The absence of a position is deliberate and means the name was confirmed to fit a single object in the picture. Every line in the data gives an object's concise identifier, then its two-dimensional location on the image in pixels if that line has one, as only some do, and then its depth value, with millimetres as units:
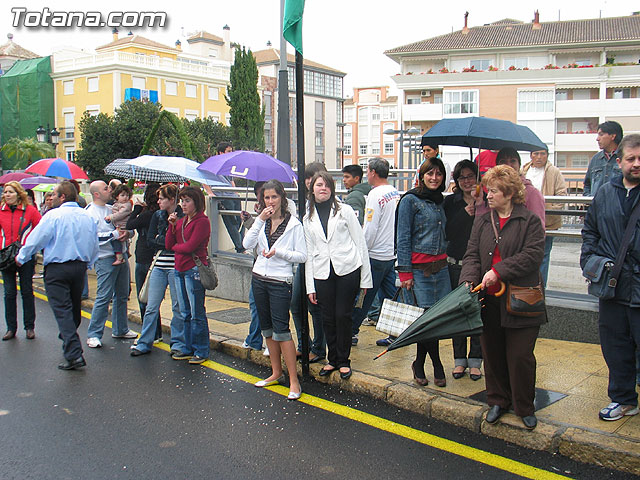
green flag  5262
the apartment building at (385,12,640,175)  52656
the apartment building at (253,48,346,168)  79125
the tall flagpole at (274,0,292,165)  9680
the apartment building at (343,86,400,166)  106000
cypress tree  56312
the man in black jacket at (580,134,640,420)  4137
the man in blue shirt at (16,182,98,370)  6207
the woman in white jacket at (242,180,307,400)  5273
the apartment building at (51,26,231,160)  57906
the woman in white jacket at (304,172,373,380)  5398
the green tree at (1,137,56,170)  33450
